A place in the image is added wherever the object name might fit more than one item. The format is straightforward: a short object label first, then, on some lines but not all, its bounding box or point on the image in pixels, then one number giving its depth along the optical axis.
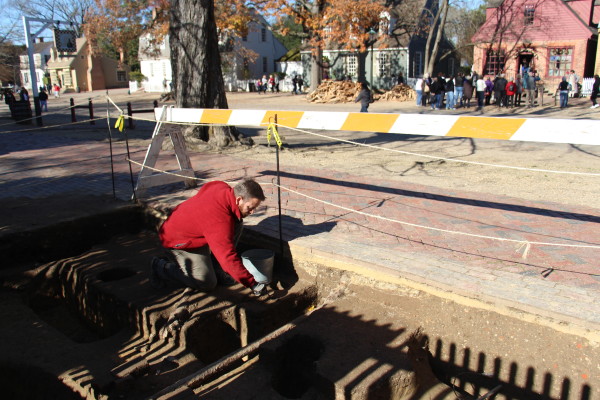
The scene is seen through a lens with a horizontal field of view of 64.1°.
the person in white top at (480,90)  21.84
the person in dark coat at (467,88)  22.41
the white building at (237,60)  44.47
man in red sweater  4.14
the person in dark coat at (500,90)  21.66
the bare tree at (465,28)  40.02
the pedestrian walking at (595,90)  20.36
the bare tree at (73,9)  58.47
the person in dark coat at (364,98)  18.03
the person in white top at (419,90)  24.30
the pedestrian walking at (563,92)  20.81
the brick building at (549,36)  31.03
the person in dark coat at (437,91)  21.57
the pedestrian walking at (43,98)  24.62
